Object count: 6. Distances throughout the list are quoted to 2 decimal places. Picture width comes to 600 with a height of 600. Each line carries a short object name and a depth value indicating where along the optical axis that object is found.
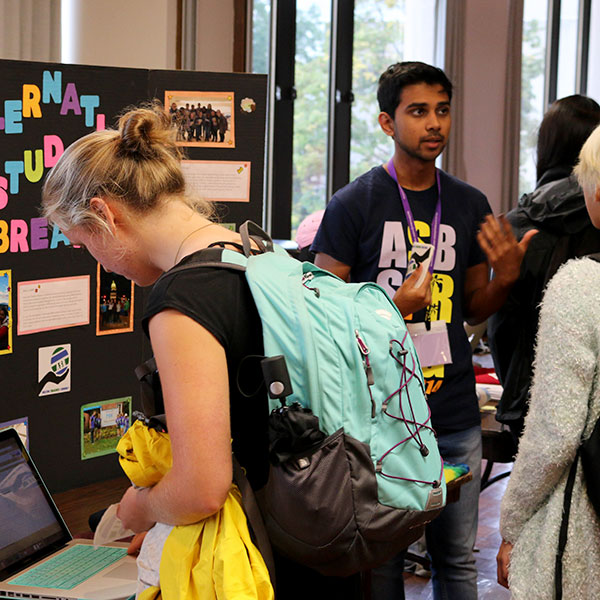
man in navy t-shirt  3.22
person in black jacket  3.38
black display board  3.13
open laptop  2.75
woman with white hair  2.59
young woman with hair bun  2.43
